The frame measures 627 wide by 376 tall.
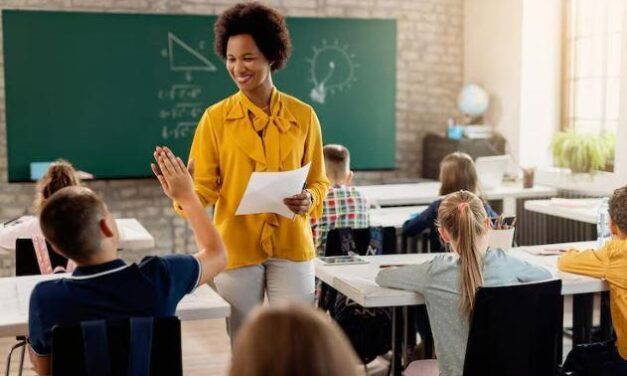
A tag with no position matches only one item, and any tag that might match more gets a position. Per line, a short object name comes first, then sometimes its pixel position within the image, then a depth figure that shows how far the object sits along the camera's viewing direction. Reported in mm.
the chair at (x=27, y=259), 3398
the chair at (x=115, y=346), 1923
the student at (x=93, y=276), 1979
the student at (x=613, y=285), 3068
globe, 7164
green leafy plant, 6074
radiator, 6074
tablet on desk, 3441
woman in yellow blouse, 2680
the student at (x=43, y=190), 3568
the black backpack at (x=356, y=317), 3586
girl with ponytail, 2756
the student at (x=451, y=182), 4215
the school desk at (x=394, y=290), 2871
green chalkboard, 6082
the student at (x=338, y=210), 4199
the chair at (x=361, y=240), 3809
